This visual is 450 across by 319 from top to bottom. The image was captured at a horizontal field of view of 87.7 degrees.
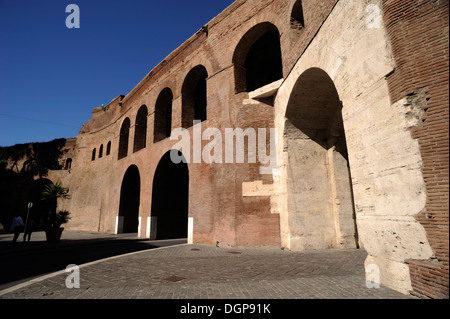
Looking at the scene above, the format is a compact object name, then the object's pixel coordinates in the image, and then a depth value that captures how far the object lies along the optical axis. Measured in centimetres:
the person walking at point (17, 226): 918
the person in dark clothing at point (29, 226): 982
